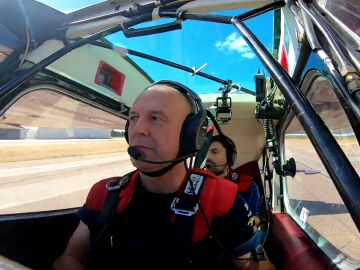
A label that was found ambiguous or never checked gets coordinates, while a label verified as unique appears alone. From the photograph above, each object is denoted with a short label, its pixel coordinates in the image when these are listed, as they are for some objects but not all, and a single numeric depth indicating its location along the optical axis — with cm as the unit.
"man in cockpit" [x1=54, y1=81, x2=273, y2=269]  110
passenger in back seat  275
